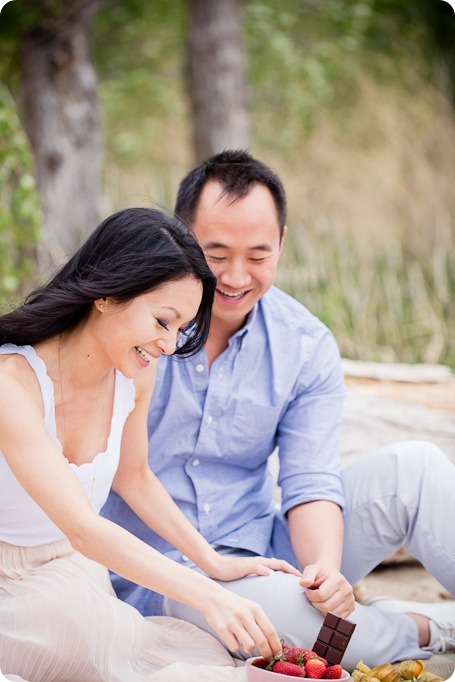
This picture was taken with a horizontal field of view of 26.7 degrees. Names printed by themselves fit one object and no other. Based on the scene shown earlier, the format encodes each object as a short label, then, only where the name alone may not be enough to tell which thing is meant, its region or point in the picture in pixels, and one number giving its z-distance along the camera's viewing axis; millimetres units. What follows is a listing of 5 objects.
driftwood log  4066
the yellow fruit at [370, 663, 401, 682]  2451
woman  2195
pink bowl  2102
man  2838
